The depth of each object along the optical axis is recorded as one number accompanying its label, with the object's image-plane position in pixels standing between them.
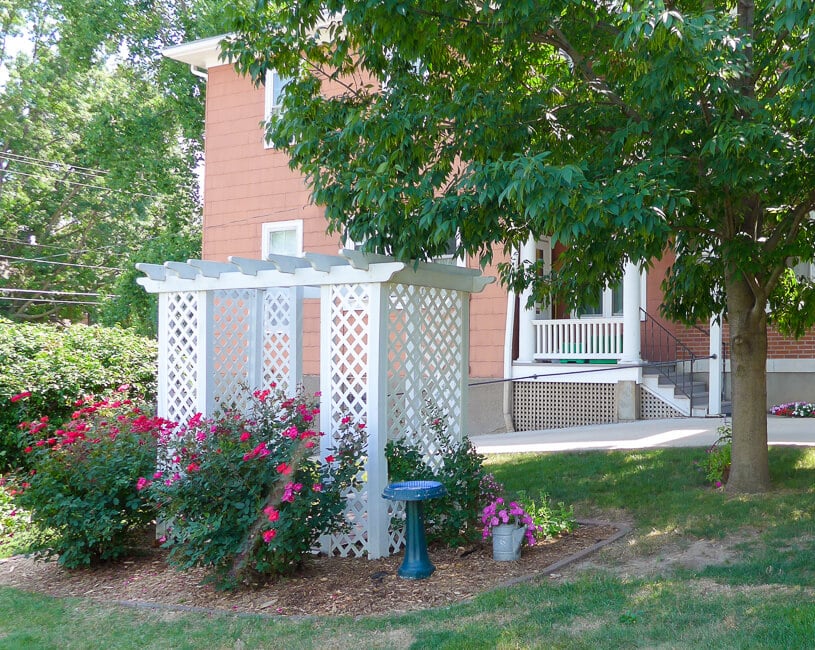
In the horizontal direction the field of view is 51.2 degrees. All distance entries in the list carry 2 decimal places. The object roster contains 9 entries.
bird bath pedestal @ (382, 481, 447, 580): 6.00
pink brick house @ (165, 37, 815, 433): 13.24
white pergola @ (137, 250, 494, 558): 6.61
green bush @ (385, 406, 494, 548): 6.61
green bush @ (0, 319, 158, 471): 10.62
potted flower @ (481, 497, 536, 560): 6.38
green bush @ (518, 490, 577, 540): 6.90
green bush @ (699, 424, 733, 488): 8.01
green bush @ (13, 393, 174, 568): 6.65
